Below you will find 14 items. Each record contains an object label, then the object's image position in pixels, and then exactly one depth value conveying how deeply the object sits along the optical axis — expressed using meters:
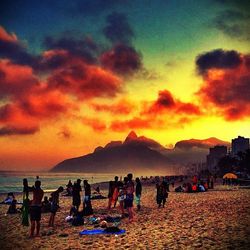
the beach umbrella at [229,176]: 47.96
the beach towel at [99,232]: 12.89
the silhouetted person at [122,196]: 16.05
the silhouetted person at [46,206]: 20.08
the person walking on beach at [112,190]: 19.56
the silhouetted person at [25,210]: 14.06
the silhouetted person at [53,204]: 14.43
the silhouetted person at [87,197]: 17.45
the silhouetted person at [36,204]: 12.20
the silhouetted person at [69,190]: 34.82
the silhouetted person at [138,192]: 19.78
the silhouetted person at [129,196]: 15.67
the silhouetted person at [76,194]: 17.47
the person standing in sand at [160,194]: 21.16
